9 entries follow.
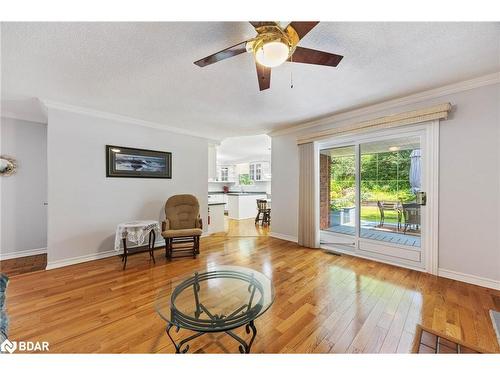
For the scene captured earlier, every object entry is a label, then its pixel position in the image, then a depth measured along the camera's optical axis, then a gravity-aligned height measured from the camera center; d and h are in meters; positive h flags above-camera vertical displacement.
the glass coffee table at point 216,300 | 1.23 -0.87
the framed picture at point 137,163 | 3.39 +0.44
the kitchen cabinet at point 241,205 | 6.92 -0.67
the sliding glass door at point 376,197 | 2.84 -0.16
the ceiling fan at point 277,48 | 1.29 +0.99
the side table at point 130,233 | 2.92 -0.69
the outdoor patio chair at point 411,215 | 2.84 -0.41
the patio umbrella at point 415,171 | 2.78 +0.23
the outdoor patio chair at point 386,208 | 3.08 -0.33
